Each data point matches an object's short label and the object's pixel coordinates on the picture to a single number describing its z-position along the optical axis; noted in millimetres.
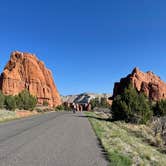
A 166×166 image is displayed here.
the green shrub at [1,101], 35200
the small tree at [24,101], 40097
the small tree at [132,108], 20123
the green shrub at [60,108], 75232
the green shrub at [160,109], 30018
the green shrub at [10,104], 36340
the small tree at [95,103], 85012
